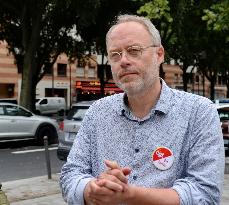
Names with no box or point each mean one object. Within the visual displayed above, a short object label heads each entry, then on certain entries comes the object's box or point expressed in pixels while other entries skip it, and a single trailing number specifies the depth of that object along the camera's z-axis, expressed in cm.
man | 197
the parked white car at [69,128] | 1159
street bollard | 980
